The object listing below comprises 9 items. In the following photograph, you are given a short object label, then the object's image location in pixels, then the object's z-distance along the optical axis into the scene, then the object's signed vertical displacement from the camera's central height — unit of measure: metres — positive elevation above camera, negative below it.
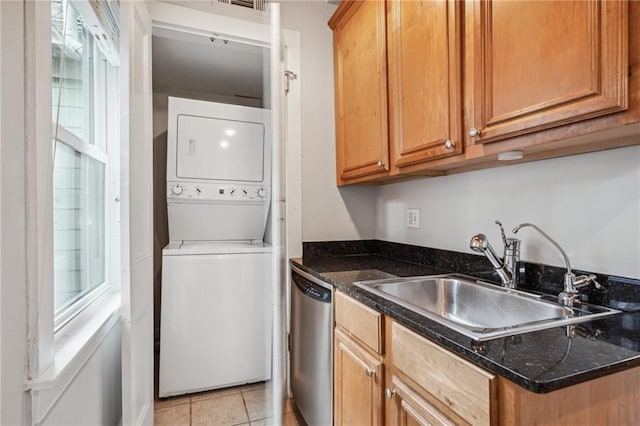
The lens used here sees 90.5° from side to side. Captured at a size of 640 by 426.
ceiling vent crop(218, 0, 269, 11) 1.95 +1.30
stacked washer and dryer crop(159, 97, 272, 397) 2.04 -0.26
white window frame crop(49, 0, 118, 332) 1.38 +0.32
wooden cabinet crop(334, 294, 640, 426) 0.63 -0.42
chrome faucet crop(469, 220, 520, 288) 1.18 -0.16
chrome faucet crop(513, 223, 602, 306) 0.97 -0.22
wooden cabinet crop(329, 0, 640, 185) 0.75 +0.42
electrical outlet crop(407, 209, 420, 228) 1.84 -0.03
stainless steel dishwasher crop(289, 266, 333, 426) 1.46 -0.69
